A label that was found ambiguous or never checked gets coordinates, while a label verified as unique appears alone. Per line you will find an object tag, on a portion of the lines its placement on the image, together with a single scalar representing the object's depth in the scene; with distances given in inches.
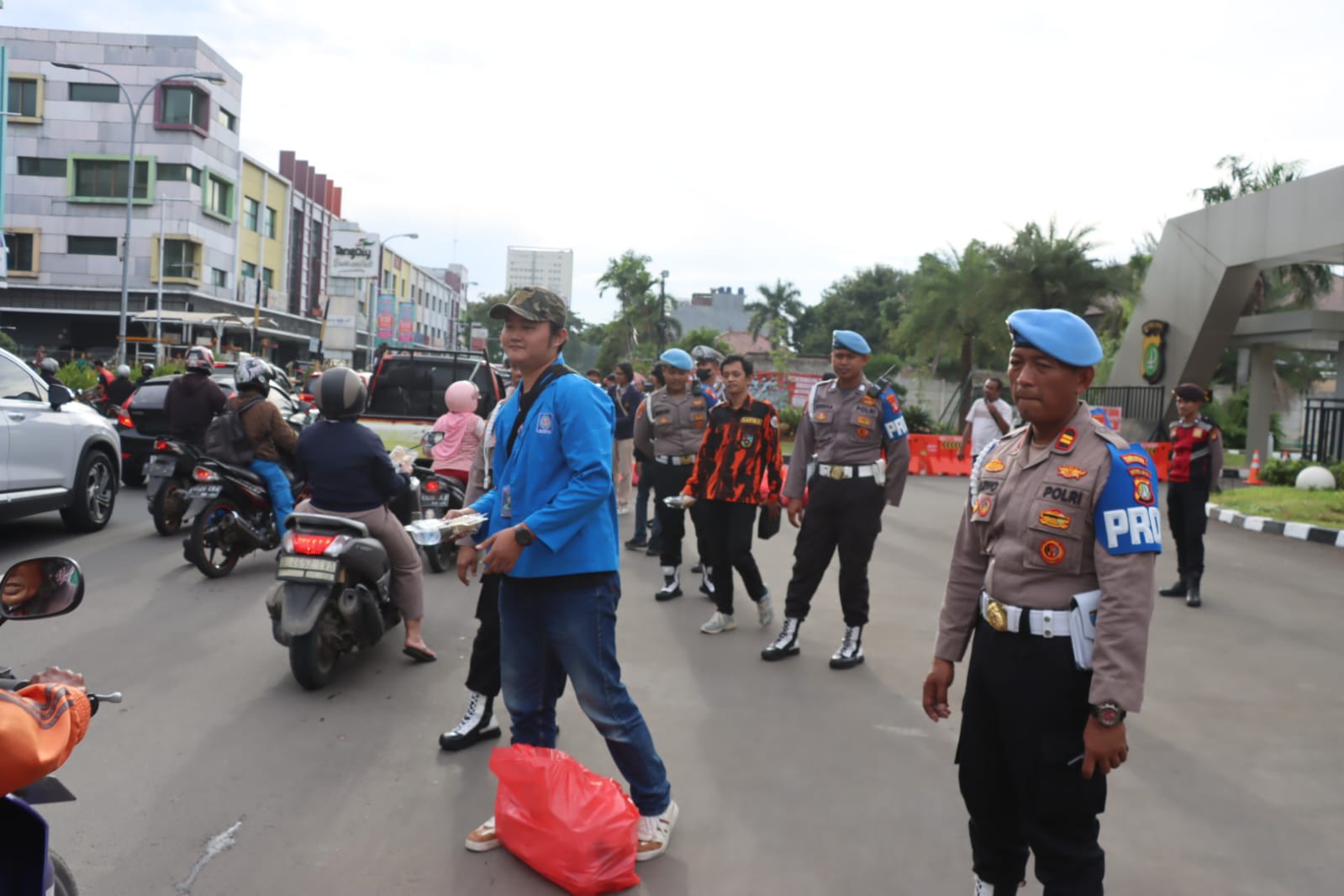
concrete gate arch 748.0
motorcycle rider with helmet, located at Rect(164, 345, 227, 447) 396.8
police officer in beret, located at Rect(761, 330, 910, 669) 241.1
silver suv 345.7
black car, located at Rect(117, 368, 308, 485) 507.8
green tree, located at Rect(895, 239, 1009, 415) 1285.7
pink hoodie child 337.4
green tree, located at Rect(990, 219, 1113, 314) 1237.7
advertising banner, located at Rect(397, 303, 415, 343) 3058.6
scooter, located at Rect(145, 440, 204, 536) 380.5
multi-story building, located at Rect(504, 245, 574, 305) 7504.9
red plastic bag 132.0
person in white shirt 477.1
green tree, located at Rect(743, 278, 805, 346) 2847.0
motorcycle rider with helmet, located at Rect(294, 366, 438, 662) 216.5
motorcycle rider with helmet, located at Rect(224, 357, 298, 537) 322.0
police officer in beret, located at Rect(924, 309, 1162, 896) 100.7
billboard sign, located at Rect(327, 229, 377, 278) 1968.5
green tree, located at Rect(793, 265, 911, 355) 2723.9
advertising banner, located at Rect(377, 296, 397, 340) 2829.7
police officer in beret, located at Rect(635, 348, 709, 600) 351.3
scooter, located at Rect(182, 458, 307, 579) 318.0
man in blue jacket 137.6
